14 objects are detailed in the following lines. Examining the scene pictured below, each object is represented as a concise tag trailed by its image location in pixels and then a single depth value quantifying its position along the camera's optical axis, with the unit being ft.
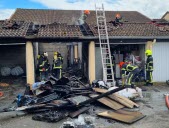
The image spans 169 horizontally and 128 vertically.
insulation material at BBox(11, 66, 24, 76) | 37.81
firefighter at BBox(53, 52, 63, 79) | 29.36
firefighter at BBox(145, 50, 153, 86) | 28.01
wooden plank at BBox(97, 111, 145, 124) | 16.06
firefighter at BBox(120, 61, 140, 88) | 25.88
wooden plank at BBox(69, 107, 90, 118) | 16.84
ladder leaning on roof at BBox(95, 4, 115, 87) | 27.68
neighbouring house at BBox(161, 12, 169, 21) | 69.75
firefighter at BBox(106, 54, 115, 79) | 28.91
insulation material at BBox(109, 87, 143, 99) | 21.06
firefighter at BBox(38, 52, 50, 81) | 29.49
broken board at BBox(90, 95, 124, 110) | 18.68
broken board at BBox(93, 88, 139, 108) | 19.38
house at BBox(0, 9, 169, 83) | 27.94
